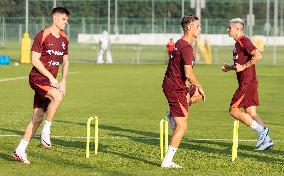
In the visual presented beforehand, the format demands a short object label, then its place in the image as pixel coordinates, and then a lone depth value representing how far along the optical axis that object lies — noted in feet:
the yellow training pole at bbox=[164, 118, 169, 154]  42.47
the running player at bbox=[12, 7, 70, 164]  43.40
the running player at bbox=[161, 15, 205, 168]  40.70
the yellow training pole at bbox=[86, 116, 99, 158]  42.78
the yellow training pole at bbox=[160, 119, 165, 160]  42.89
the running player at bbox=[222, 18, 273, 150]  48.41
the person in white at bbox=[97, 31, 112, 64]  178.50
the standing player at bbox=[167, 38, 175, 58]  170.19
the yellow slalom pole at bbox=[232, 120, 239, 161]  43.01
